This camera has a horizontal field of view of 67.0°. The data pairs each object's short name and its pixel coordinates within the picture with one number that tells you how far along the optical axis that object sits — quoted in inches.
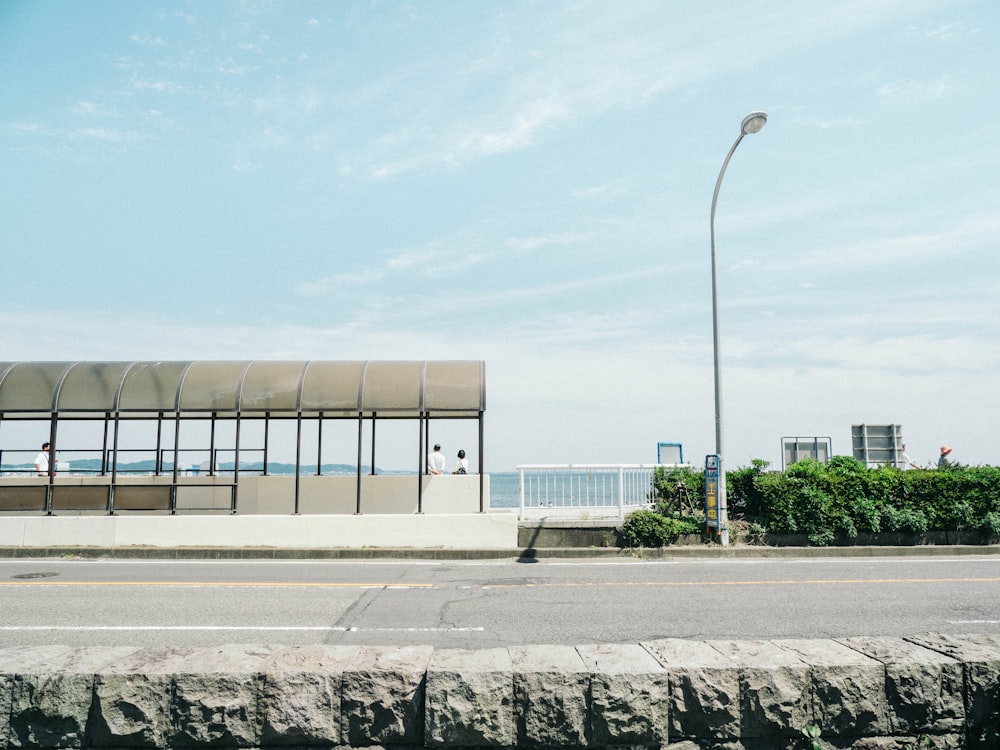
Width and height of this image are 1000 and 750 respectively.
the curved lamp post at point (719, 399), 592.1
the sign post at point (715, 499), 606.5
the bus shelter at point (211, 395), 702.5
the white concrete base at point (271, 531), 624.4
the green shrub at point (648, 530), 601.6
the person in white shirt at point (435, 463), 805.2
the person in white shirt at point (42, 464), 773.3
